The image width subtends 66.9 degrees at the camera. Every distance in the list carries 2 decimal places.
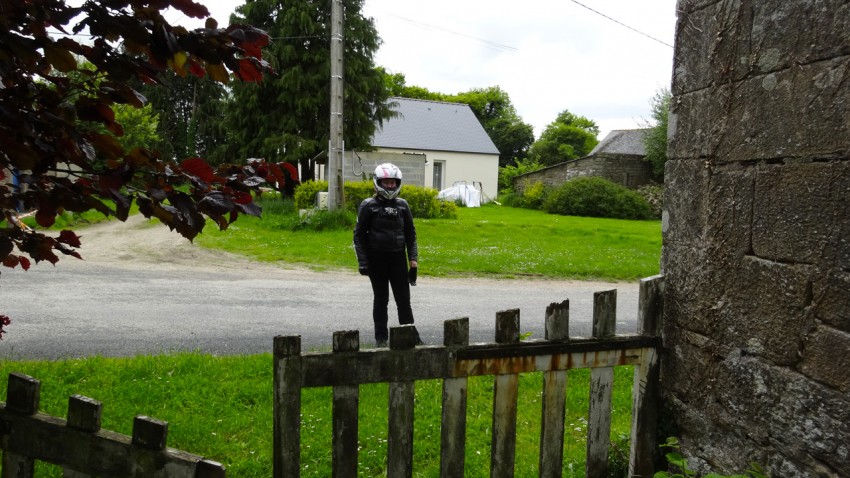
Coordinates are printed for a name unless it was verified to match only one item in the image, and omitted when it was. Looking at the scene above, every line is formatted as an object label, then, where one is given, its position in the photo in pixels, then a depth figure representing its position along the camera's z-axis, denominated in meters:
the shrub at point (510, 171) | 49.90
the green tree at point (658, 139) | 32.91
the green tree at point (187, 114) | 43.16
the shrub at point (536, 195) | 33.19
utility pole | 15.89
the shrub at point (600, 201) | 28.59
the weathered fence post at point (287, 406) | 2.49
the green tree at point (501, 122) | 66.44
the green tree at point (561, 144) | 59.66
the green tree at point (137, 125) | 29.49
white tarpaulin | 34.28
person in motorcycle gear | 6.22
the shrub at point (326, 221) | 17.22
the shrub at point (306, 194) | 20.91
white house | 41.31
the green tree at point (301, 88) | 24.17
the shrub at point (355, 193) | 20.05
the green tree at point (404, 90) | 61.57
